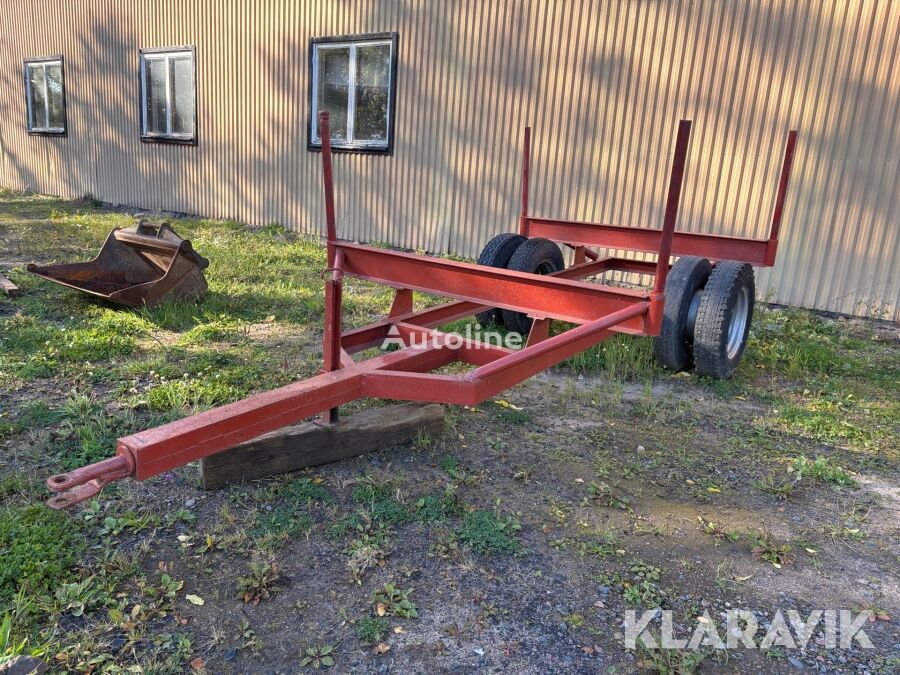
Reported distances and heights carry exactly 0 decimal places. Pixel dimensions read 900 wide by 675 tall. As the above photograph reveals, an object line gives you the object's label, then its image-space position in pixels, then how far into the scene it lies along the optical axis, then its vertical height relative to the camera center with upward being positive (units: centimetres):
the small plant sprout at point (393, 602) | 225 -143
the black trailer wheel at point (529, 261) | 515 -61
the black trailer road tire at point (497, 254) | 515 -58
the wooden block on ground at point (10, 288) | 573 -122
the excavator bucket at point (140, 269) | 535 -99
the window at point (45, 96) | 1411 +99
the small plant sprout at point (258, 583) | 229 -142
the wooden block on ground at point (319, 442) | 291 -126
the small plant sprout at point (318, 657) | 203 -145
